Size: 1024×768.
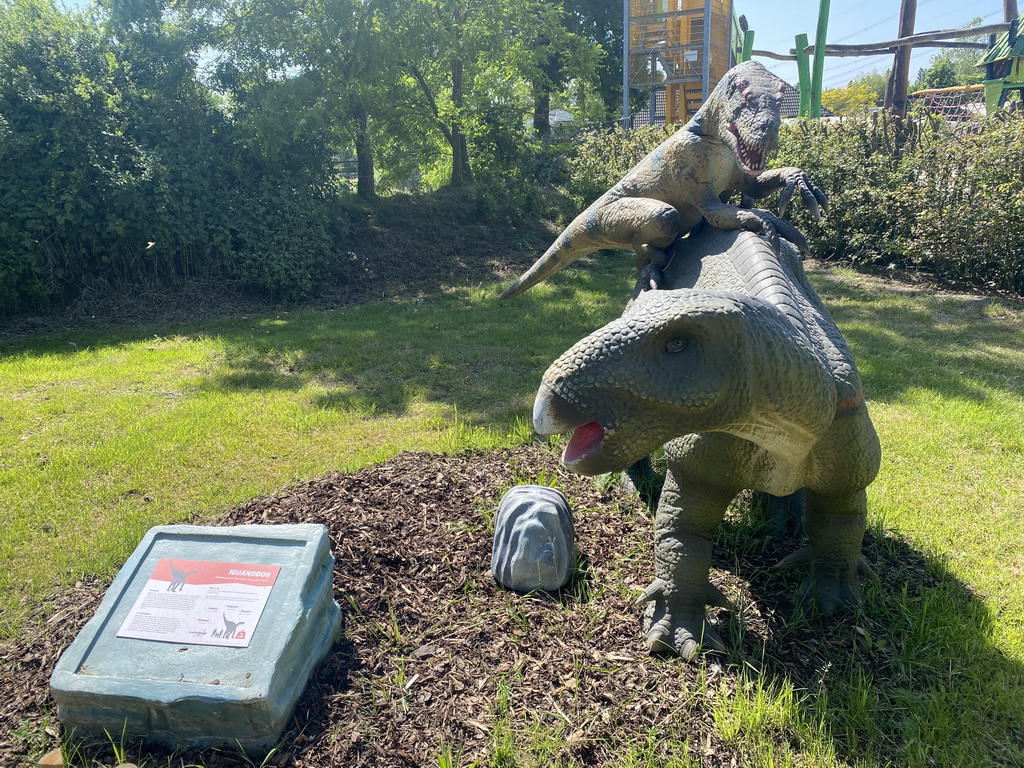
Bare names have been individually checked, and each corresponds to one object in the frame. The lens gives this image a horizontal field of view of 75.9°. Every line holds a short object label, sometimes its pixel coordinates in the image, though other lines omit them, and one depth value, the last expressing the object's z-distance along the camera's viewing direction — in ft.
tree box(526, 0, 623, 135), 49.08
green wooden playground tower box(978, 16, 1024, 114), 44.37
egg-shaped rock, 9.05
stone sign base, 6.70
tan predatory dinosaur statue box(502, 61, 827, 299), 8.86
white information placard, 7.20
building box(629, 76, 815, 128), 63.87
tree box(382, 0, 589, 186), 37.45
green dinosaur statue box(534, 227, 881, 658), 5.35
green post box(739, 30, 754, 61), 49.64
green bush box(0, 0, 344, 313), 27.27
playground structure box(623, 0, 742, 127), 51.13
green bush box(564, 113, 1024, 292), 26.30
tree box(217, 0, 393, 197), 32.37
